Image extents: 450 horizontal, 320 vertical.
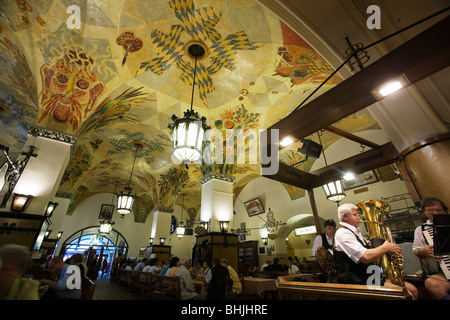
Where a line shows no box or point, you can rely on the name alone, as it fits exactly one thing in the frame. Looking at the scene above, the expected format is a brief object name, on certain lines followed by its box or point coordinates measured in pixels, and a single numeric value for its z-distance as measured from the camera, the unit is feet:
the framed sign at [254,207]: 38.50
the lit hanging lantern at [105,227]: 33.90
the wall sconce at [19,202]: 13.78
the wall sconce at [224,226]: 22.42
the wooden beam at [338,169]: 12.87
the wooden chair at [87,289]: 10.06
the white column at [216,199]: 23.32
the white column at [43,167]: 14.65
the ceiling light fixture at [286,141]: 9.85
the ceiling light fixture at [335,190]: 14.76
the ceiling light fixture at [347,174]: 14.10
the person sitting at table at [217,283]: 11.99
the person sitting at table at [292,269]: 20.88
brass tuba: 6.06
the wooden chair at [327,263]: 7.20
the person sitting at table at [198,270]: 19.09
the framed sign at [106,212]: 48.11
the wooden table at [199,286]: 15.22
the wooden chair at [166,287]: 12.75
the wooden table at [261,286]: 16.77
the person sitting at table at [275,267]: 23.29
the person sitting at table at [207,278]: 13.92
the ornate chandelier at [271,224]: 34.32
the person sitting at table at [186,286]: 12.64
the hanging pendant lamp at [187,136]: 10.44
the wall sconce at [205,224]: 23.06
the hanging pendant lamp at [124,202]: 23.18
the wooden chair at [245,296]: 15.46
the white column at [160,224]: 33.89
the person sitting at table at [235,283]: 15.09
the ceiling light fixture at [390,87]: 6.91
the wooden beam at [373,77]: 6.23
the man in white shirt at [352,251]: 5.70
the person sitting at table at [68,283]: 9.60
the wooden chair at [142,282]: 16.96
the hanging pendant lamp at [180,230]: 38.49
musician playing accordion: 5.96
